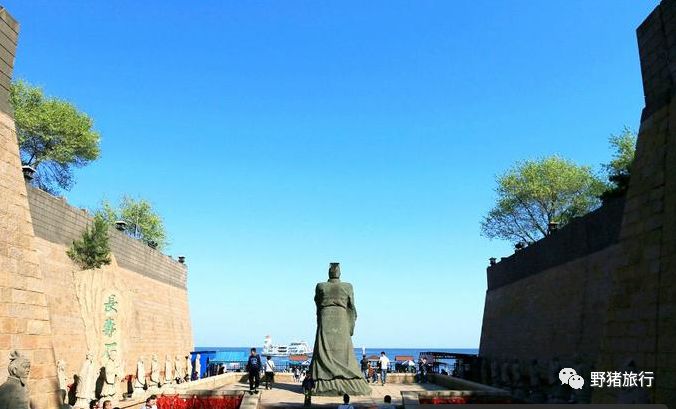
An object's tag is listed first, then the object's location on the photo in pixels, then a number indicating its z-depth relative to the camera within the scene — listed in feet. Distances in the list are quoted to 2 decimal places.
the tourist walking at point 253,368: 49.35
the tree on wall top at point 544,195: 120.98
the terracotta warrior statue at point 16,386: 20.61
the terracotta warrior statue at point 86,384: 45.91
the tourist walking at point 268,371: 55.20
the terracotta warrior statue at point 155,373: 64.64
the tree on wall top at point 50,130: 98.78
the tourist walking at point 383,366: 62.73
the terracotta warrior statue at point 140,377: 60.70
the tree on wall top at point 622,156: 106.63
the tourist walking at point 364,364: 69.15
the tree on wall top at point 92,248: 61.67
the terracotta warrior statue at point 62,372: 47.63
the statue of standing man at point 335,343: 43.83
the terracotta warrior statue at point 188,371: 80.13
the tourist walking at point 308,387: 39.40
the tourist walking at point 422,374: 71.45
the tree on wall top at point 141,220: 146.10
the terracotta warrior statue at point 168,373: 73.77
